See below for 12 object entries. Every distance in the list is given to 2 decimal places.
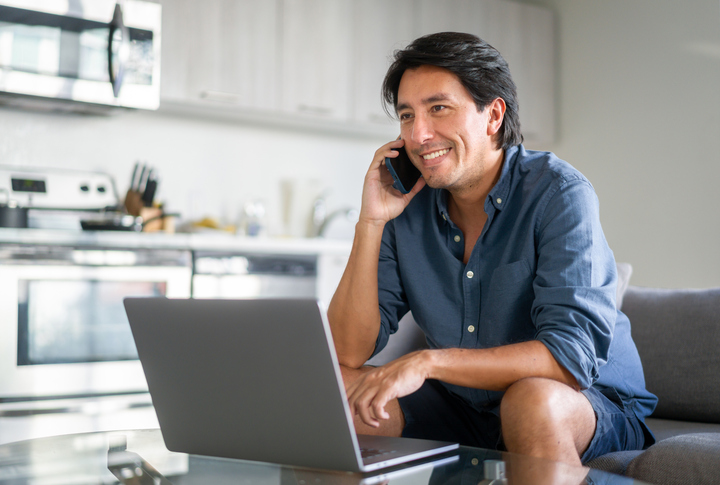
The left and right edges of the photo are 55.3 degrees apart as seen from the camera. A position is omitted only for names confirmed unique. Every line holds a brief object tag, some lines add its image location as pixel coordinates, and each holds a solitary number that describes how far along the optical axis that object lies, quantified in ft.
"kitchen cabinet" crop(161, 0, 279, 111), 10.47
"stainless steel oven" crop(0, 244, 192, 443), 8.29
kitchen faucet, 12.71
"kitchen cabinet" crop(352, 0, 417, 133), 12.37
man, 3.77
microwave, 8.99
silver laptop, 2.68
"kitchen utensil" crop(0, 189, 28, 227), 8.95
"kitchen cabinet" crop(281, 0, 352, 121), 11.53
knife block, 10.27
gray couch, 5.47
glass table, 2.73
